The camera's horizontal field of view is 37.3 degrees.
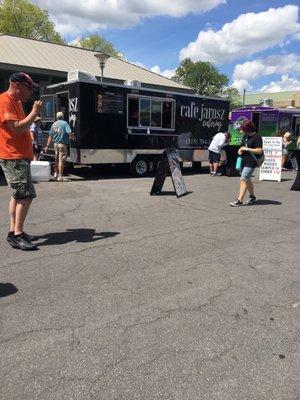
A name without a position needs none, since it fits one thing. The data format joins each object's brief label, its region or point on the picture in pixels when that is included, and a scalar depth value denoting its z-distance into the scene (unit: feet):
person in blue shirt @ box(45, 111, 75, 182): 40.63
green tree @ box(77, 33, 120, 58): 202.02
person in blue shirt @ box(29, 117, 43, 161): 44.24
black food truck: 41.65
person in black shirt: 29.27
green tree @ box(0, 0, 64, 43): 159.12
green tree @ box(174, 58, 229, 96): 305.94
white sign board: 47.19
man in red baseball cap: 16.93
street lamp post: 56.18
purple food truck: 68.74
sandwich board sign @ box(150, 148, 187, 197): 34.17
